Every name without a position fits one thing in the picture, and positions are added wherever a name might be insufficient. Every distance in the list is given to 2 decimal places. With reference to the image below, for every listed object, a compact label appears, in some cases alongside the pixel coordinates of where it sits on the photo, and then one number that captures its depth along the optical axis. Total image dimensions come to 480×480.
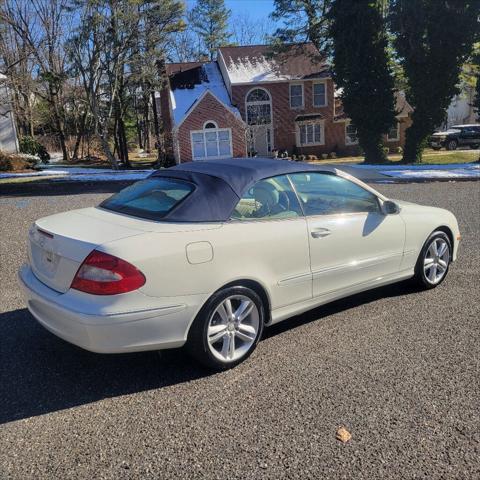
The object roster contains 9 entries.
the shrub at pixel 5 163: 22.07
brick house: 34.88
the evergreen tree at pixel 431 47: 21.50
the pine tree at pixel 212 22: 53.53
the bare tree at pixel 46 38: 28.78
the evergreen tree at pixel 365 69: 24.03
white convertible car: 3.27
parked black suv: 37.81
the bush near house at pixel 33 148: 32.72
